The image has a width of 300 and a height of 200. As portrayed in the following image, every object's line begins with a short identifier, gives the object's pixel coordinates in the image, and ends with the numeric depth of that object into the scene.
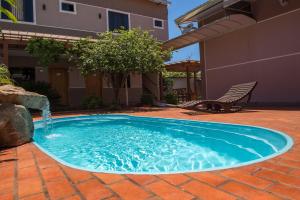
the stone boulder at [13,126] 4.31
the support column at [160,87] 17.01
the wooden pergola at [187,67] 16.66
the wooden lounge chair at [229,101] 8.70
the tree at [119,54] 11.58
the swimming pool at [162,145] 3.84
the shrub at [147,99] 15.18
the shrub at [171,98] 17.06
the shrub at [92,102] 12.90
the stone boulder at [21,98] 4.52
